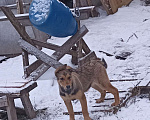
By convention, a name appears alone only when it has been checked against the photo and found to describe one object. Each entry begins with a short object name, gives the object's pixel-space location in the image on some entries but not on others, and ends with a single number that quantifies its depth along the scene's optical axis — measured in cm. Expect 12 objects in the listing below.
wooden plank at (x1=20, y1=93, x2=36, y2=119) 511
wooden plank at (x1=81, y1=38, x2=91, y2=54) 715
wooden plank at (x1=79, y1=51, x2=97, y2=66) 677
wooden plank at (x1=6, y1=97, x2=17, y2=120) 467
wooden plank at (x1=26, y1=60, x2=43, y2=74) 663
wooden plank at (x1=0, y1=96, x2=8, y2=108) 462
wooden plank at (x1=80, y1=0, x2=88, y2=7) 1110
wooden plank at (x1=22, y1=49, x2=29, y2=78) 673
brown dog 419
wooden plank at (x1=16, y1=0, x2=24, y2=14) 843
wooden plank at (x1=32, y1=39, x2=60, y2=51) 720
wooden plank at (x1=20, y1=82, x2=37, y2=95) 445
